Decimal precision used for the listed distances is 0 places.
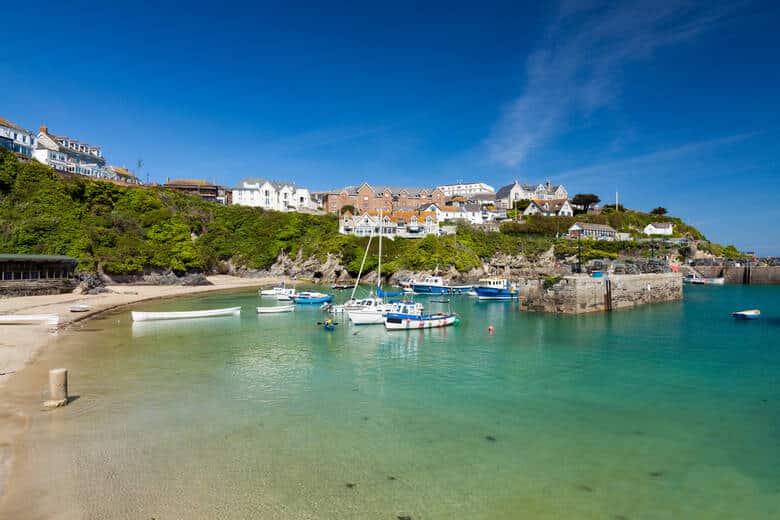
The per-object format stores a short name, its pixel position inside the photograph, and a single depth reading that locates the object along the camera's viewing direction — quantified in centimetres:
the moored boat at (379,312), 3256
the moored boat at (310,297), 4569
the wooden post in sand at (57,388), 1488
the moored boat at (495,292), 5094
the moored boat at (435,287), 5825
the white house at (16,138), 6638
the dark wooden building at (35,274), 4053
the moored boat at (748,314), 3681
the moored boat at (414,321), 3088
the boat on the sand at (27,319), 2944
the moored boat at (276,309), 3888
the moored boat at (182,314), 3341
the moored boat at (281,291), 4891
